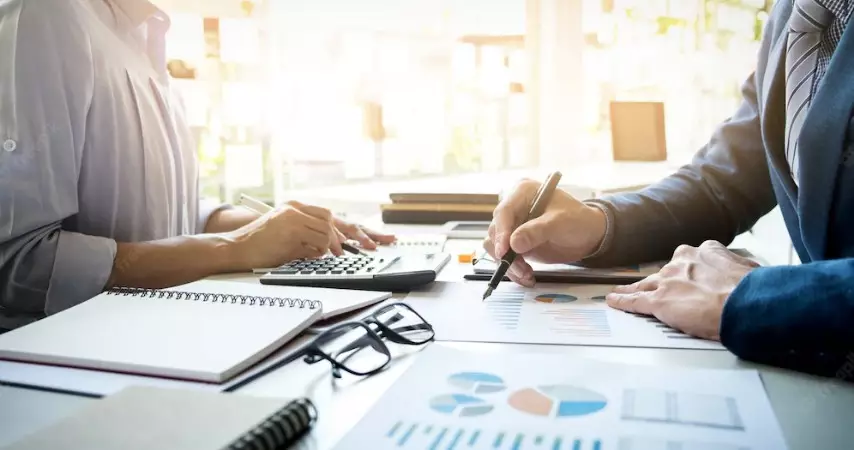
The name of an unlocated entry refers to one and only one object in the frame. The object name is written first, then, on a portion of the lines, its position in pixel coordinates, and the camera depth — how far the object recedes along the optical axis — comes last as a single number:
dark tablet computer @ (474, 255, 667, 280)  0.94
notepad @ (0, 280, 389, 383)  0.56
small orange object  1.10
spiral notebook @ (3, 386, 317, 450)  0.41
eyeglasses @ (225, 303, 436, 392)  0.59
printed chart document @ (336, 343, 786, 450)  0.44
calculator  0.87
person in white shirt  1.00
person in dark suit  0.58
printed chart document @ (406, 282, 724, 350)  0.67
